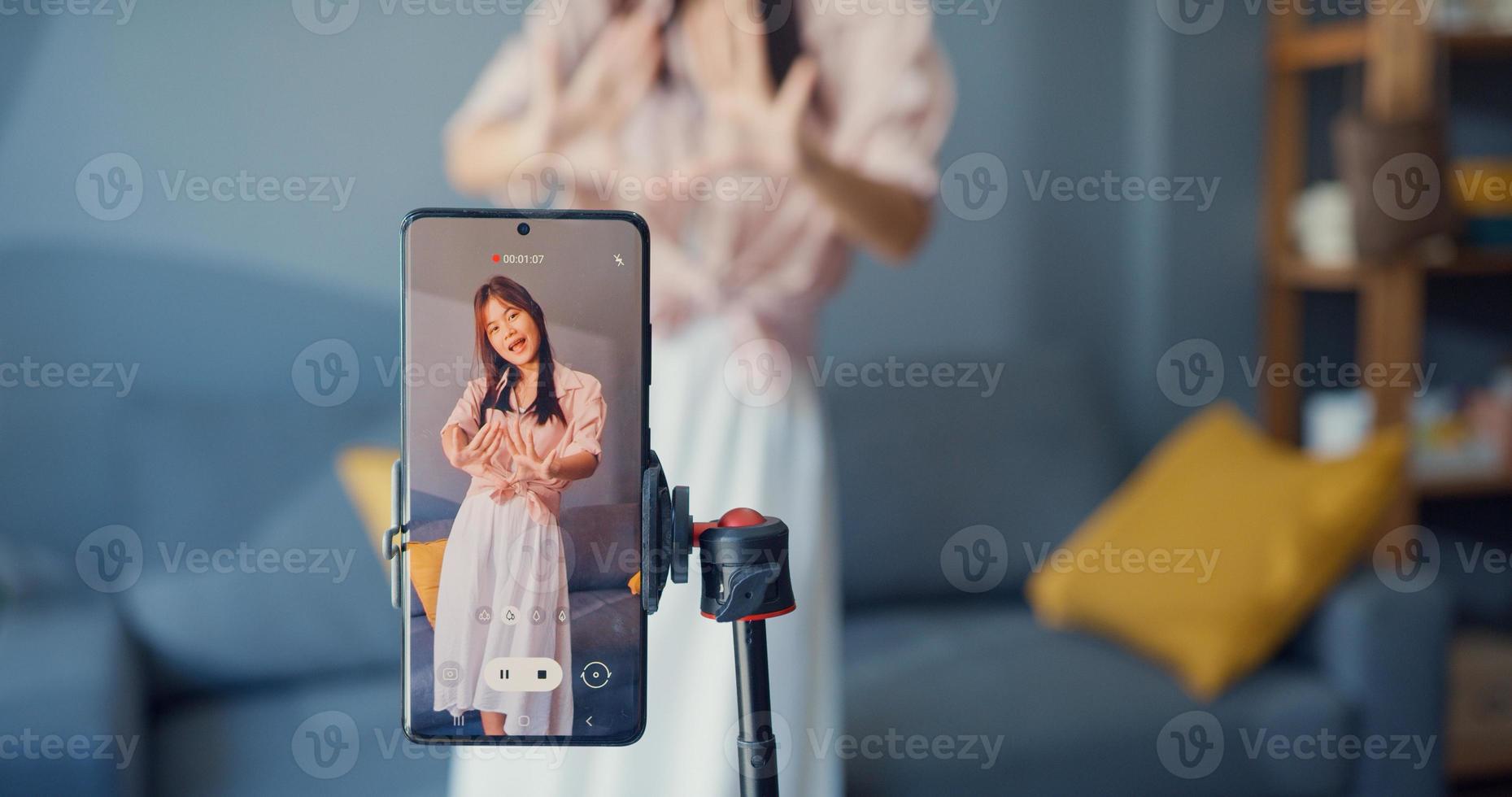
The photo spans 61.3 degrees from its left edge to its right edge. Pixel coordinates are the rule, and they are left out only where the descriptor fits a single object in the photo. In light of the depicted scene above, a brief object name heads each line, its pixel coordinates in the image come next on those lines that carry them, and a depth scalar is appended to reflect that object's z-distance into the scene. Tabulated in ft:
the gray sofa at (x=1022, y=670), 5.46
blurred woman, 3.23
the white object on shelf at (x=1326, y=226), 7.34
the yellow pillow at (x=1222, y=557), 5.80
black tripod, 1.76
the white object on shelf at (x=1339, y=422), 7.48
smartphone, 1.73
